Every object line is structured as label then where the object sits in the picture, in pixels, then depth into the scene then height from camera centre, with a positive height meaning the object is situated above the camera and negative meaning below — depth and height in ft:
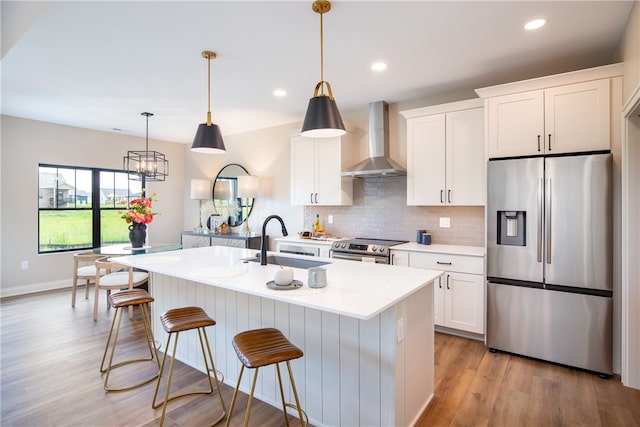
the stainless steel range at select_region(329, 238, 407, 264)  12.15 -1.39
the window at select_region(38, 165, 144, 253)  17.37 +0.38
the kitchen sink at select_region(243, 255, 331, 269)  8.91 -1.31
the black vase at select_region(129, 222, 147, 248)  14.56 -0.94
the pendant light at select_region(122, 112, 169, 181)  15.75 +2.17
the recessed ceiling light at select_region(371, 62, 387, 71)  10.18 +4.51
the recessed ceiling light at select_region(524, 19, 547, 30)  7.85 +4.46
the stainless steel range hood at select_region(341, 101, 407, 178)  13.26 +2.79
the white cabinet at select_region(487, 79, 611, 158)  8.87 +2.60
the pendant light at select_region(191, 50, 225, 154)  9.20 +2.03
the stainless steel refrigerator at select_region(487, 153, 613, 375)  8.59 -1.25
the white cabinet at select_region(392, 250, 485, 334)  10.68 -2.49
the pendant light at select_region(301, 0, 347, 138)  6.86 +2.01
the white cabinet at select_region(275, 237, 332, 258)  13.87 -1.45
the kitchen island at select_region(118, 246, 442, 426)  5.82 -2.39
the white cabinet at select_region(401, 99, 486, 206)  11.40 +2.06
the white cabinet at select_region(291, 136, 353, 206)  14.34 +1.72
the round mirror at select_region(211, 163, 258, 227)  19.26 +0.84
